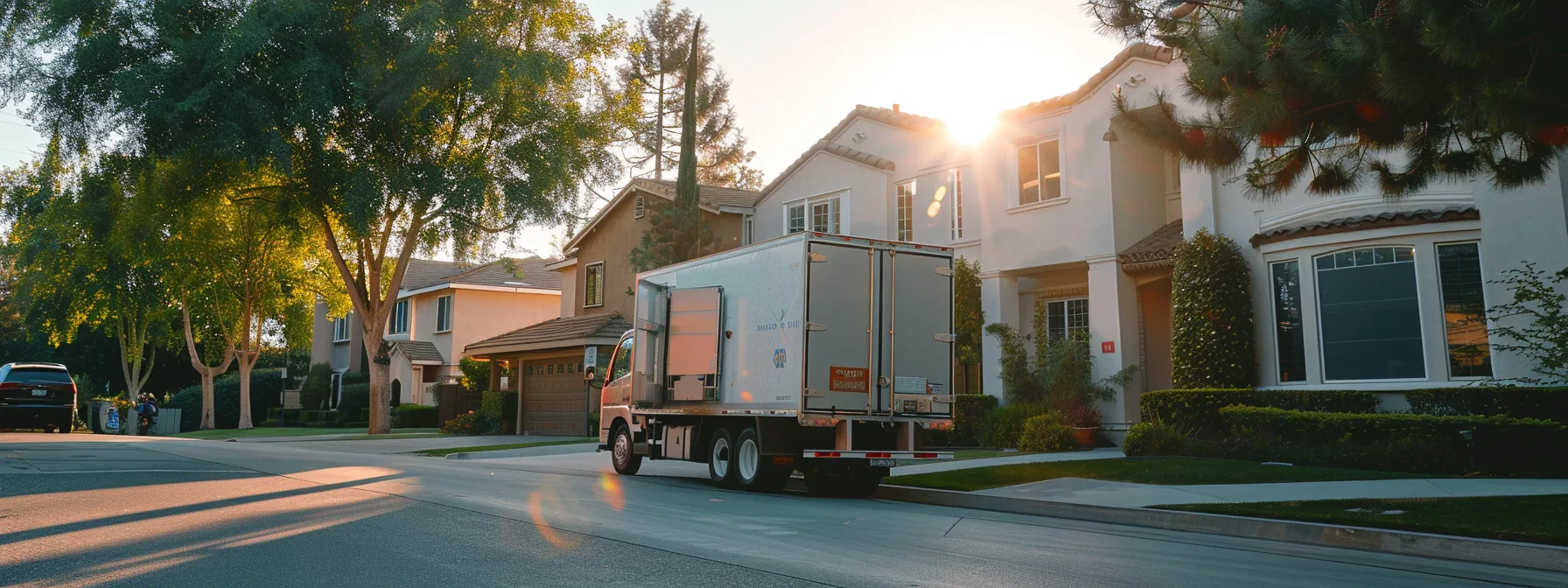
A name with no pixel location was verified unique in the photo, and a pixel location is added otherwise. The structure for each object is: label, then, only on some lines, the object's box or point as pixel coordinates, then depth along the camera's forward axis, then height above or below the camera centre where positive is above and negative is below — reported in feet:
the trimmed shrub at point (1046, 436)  66.90 +0.67
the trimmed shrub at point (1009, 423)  70.90 +1.47
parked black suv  102.47 +3.76
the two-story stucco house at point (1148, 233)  54.03 +11.78
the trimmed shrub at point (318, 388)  167.63 +7.70
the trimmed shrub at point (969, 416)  75.10 +1.97
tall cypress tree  98.94 +19.03
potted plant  69.15 +1.64
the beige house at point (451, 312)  146.30 +17.23
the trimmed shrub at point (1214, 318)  60.75 +7.06
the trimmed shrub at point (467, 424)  112.68 +1.72
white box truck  43.75 +3.45
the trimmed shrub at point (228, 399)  163.94 +5.93
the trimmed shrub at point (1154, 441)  58.44 +0.36
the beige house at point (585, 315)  104.06 +12.74
